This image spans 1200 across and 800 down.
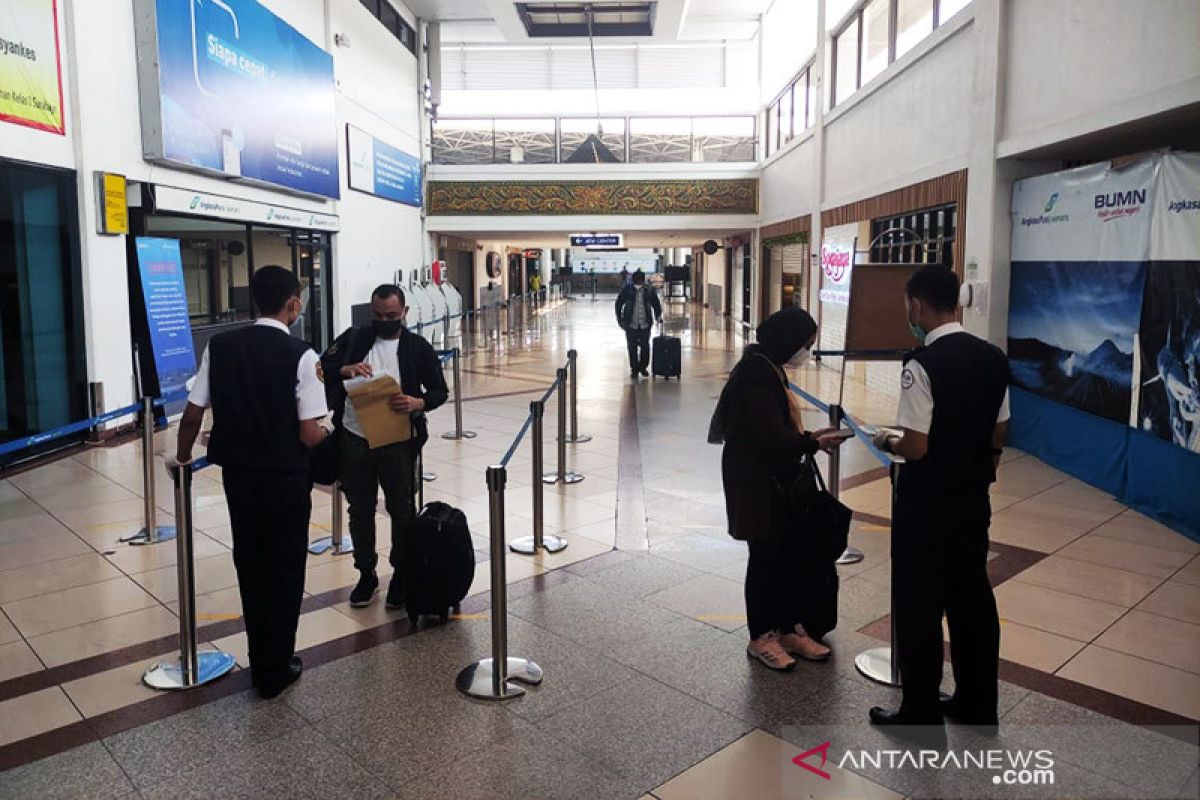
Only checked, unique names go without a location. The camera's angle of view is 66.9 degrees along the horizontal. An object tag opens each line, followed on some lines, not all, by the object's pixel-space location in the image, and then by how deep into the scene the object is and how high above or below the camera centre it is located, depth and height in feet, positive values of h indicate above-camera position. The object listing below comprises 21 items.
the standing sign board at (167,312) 30.19 -0.68
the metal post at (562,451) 23.17 -4.12
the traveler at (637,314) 44.19 -1.17
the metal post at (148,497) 18.61 -4.20
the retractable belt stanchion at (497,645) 11.80 -4.60
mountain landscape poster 21.77 -1.11
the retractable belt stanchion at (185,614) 12.21 -4.31
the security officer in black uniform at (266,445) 11.62 -1.98
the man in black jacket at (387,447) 14.76 -2.22
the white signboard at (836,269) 42.01 +1.04
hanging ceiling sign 107.55 +6.07
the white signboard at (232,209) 32.58 +3.48
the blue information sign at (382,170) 54.95 +8.14
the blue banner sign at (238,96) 31.68 +8.14
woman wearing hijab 11.95 -2.27
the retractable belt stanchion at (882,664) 12.10 -5.14
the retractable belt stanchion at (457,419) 30.25 -4.24
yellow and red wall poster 24.38 +6.30
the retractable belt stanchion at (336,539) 18.20 -4.97
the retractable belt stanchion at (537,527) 17.94 -4.67
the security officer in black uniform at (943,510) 10.16 -2.54
